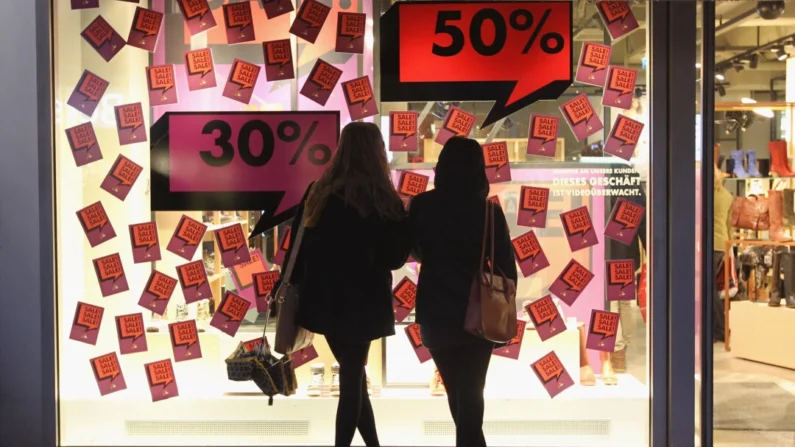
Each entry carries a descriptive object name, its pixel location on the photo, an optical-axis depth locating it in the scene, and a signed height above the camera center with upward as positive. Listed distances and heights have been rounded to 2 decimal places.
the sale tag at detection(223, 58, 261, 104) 4.07 +0.71
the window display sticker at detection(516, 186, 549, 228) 4.17 +0.05
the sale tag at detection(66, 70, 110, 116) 4.03 +0.64
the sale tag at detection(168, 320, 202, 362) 4.19 -0.64
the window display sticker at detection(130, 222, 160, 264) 4.09 -0.12
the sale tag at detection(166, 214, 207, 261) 4.10 -0.08
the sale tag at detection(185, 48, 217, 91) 4.06 +0.77
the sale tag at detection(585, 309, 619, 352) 4.18 -0.60
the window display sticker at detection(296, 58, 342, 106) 4.09 +0.70
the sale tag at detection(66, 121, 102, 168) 4.03 +0.39
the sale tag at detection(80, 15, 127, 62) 4.01 +0.92
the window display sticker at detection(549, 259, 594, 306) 4.17 -0.34
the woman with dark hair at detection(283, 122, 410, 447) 3.19 -0.15
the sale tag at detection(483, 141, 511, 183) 4.09 +0.30
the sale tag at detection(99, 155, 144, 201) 4.06 +0.22
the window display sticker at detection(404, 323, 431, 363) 4.23 -0.67
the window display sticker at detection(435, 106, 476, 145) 4.08 +0.48
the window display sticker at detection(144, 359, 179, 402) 4.19 -0.86
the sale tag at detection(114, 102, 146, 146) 4.04 +0.49
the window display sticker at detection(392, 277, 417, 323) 4.18 -0.40
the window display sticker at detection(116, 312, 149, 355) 4.17 -0.60
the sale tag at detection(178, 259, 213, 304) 4.15 -0.33
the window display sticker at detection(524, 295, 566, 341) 4.25 -0.55
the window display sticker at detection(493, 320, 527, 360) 4.21 -0.69
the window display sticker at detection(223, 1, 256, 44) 4.06 +1.01
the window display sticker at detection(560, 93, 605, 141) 4.09 +0.52
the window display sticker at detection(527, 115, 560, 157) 4.11 +0.43
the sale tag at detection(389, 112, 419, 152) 4.08 +0.45
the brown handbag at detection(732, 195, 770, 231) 7.10 +0.03
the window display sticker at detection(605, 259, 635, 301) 4.11 -0.33
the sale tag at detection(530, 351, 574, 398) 4.22 -0.85
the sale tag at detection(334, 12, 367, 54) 4.06 +0.97
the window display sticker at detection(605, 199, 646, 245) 4.07 -0.02
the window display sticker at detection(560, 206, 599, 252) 4.15 -0.06
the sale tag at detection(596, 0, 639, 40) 4.02 +1.02
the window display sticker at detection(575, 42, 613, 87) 4.04 +0.80
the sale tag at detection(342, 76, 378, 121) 4.07 +0.62
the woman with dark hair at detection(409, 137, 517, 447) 3.13 -0.18
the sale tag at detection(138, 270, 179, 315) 4.14 -0.36
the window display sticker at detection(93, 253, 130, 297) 4.12 -0.29
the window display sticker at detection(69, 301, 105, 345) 4.09 -0.54
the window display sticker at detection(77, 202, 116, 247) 4.08 -0.02
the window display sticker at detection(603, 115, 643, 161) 4.04 +0.41
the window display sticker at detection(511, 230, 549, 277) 4.17 -0.19
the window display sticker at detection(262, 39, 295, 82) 4.08 +0.83
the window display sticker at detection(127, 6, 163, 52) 4.03 +0.97
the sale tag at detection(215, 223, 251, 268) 4.11 -0.13
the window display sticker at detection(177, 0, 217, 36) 4.04 +1.04
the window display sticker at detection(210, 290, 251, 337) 4.17 -0.50
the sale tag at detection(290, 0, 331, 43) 4.07 +1.02
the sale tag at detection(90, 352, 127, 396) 4.16 -0.80
